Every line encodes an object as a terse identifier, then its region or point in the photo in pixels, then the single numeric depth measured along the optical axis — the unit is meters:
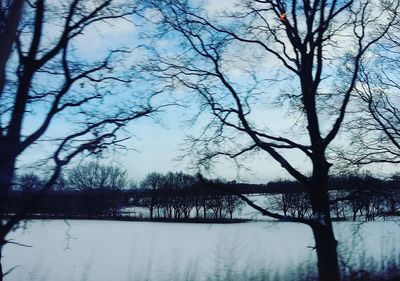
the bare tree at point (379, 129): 17.86
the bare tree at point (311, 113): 14.13
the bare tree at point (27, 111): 9.75
